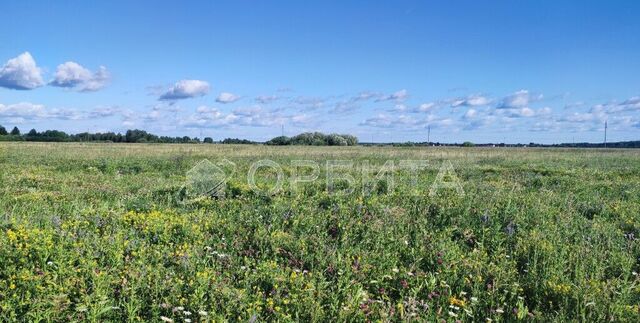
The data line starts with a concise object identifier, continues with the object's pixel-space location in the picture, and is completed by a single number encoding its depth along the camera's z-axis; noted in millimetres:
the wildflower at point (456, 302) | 4890
